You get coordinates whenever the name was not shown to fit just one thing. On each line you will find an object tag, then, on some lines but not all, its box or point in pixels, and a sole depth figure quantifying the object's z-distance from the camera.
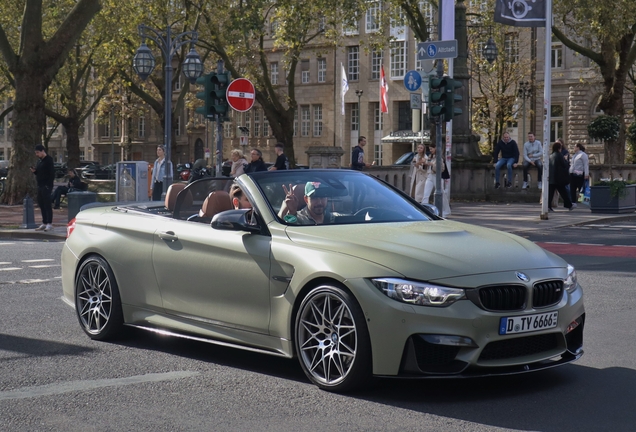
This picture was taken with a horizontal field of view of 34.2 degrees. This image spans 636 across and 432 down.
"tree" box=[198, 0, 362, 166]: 37.47
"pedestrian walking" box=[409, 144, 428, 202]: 24.29
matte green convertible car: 5.80
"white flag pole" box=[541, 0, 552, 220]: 23.83
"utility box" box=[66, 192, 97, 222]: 22.27
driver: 6.95
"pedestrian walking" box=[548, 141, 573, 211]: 27.31
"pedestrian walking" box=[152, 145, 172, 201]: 25.98
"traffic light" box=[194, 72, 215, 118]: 19.61
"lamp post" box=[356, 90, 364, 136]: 71.75
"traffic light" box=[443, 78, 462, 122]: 19.53
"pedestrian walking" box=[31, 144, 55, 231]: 21.59
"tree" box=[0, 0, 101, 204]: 31.45
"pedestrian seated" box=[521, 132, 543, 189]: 32.06
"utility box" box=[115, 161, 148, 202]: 26.19
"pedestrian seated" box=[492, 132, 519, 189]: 32.53
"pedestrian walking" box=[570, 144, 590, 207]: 29.59
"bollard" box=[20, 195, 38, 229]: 22.72
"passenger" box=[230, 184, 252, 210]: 7.68
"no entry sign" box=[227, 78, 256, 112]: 19.56
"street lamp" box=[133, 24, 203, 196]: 25.23
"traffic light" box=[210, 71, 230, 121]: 19.69
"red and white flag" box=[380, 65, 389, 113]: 42.47
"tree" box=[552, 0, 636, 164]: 34.44
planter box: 26.86
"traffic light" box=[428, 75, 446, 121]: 19.45
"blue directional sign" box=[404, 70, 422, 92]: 23.80
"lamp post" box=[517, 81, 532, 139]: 55.62
